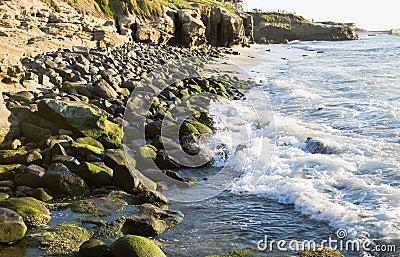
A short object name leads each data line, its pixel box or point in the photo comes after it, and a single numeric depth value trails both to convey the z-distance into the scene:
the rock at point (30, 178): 7.04
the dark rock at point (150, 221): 6.04
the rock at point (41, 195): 6.80
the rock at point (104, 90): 12.27
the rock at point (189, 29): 40.47
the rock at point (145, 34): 34.31
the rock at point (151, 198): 7.15
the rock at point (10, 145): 8.22
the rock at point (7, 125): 8.55
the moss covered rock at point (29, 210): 5.76
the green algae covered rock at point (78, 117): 9.32
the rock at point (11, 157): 7.74
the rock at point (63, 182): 7.13
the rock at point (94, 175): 7.52
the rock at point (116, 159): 7.93
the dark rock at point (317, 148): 10.57
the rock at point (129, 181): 7.45
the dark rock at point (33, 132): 8.90
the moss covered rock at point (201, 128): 11.66
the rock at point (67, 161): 7.64
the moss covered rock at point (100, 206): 6.52
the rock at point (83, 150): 8.23
